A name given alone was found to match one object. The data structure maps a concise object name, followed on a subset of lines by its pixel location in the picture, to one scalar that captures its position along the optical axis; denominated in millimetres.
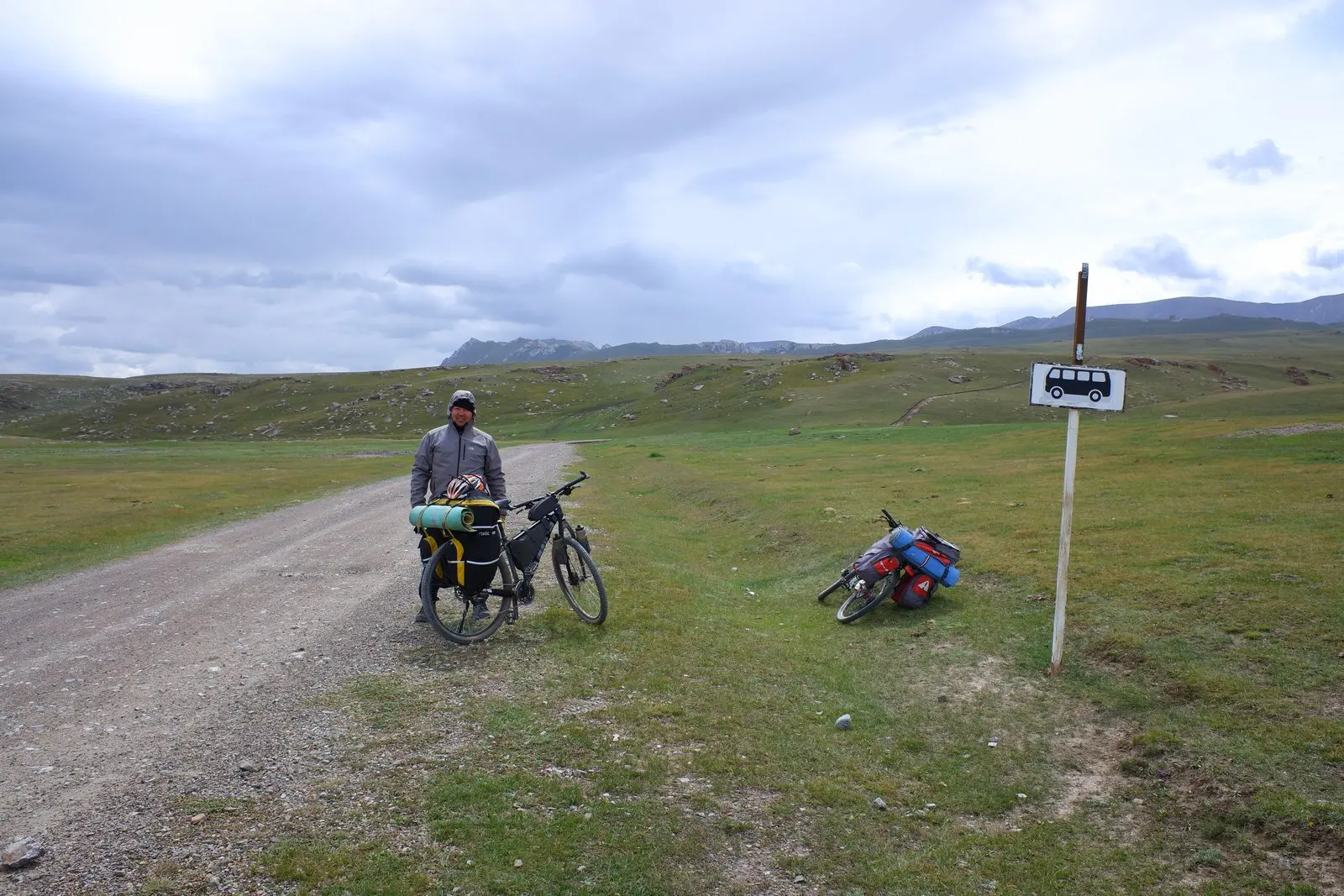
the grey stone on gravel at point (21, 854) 4957
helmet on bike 9914
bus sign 8570
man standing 10750
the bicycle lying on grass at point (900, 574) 12539
